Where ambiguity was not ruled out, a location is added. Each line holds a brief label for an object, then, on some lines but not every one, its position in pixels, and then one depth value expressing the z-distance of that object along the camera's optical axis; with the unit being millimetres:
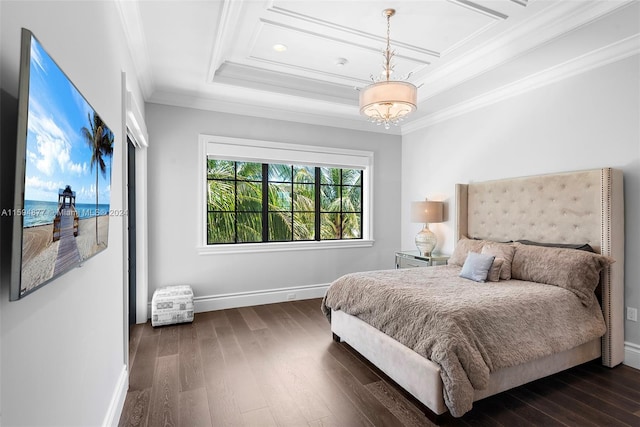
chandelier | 2525
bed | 2039
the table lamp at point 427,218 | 4441
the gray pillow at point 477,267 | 3032
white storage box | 3551
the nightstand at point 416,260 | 4223
